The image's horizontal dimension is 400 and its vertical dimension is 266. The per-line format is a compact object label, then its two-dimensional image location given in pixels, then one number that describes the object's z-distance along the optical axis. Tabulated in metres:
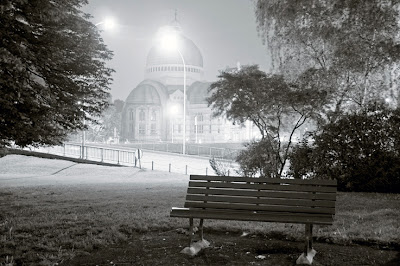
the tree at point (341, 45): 14.91
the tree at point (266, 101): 14.79
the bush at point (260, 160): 16.36
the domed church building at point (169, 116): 96.06
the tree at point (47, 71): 9.05
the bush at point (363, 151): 13.48
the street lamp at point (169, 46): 97.91
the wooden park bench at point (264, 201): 5.71
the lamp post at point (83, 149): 30.61
